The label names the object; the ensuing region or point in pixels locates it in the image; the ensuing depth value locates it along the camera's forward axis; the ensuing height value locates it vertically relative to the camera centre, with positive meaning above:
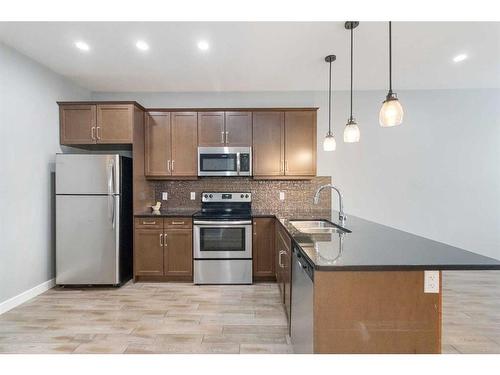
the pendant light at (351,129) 2.30 +0.47
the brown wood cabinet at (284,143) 3.91 +0.59
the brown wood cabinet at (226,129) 3.92 +0.79
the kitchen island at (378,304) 1.34 -0.59
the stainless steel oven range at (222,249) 3.58 -0.84
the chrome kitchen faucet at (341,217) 2.91 -0.35
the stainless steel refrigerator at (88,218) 3.34 -0.42
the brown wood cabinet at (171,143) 3.94 +0.59
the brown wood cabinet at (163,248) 3.63 -0.84
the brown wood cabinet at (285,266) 2.29 -0.74
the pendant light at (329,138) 2.72 +0.47
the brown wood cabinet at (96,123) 3.55 +0.79
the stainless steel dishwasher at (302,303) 1.47 -0.73
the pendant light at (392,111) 1.72 +0.46
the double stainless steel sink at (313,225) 2.66 -0.43
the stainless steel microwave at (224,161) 3.88 +0.33
